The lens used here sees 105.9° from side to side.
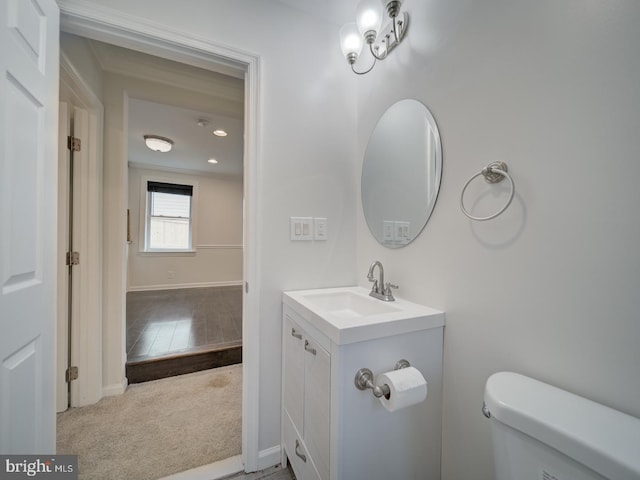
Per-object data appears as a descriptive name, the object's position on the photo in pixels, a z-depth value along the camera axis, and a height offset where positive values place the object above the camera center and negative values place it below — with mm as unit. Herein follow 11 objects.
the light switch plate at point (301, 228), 1331 +58
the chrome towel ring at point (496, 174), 738 +214
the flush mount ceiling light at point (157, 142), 3206 +1263
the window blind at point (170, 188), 4688 +967
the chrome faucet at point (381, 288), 1154 -241
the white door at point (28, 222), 690 +42
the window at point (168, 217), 4750 +397
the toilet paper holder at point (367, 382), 738 -461
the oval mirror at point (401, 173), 1037 +325
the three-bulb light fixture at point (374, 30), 1105 +1022
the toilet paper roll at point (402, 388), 708 -443
